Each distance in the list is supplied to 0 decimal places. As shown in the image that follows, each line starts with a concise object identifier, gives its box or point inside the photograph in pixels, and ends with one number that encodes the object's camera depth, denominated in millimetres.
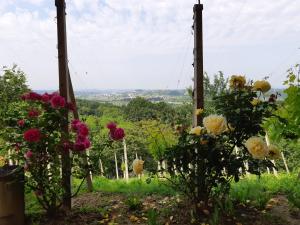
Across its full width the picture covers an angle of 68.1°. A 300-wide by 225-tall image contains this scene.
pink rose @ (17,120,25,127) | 2069
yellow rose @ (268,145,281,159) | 1818
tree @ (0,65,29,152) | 7258
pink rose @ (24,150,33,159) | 2041
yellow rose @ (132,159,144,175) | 2059
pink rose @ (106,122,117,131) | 2167
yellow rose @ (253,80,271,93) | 1828
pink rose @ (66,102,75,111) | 2141
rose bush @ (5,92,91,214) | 2069
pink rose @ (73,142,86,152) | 2068
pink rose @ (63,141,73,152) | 2093
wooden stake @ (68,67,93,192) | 2559
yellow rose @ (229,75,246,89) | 1860
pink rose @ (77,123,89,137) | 2079
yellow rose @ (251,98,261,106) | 1803
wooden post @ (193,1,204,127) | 2283
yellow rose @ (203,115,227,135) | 1725
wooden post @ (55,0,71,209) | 2352
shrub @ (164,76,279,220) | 1788
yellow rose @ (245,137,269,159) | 1668
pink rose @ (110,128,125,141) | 2148
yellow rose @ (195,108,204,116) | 2006
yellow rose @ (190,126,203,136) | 1858
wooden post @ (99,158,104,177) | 2317
